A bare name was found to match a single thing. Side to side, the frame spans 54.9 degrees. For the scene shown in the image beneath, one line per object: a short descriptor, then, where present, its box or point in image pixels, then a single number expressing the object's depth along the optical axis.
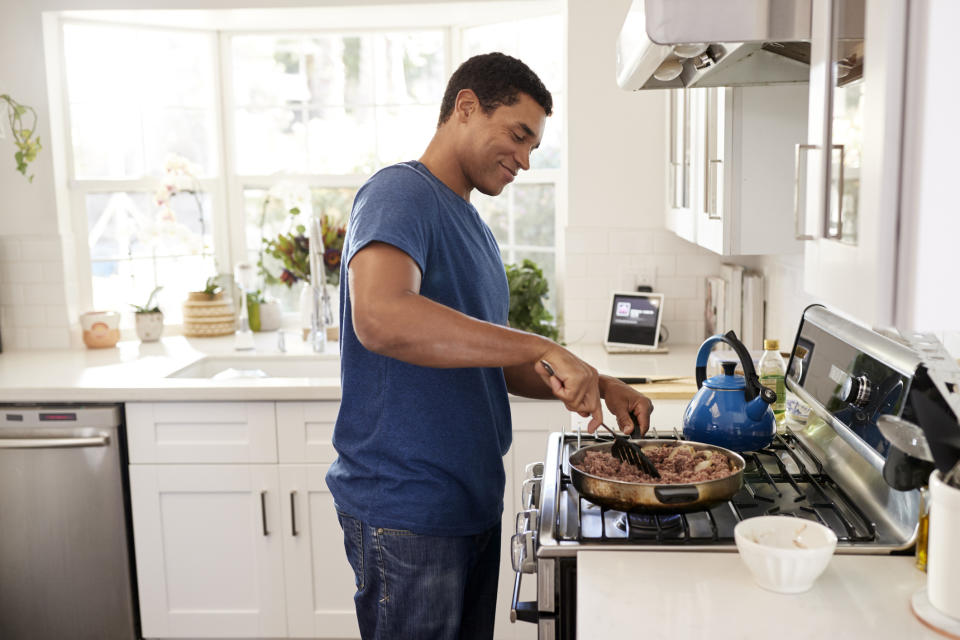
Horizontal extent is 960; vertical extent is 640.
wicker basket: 3.79
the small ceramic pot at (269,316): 3.92
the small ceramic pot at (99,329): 3.61
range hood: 1.27
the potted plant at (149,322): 3.68
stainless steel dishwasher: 2.92
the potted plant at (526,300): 3.45
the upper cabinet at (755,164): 2.19
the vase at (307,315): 3.63
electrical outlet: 3.47
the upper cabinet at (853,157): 1.00
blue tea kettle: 1.78
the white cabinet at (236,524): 2.91
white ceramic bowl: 1.18
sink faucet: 3.45
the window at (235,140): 3.75
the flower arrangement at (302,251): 3.63
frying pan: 1.38
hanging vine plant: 3.37
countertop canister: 1.08
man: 1.65
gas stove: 1.34
